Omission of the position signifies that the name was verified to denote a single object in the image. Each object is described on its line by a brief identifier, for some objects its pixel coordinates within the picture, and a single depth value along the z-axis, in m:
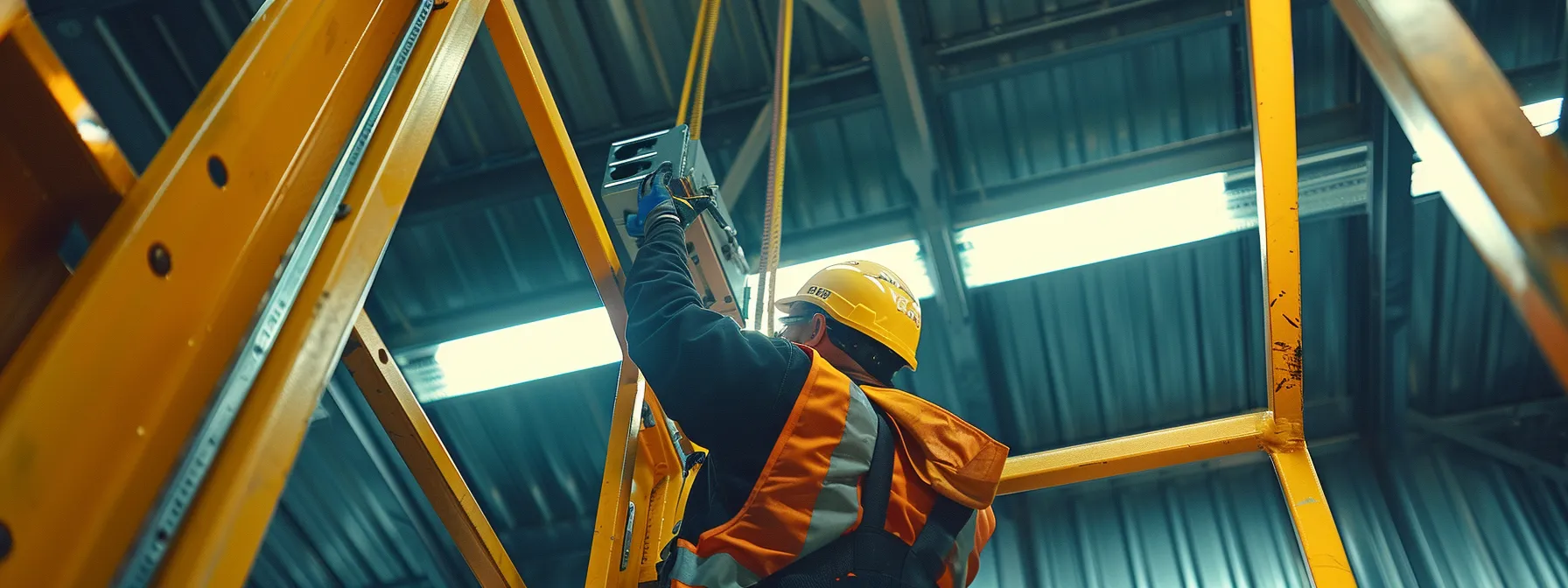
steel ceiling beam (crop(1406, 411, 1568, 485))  6.02
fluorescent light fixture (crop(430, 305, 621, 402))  5.94
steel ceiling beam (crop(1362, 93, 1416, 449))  5.27
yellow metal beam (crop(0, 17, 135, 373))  1.04
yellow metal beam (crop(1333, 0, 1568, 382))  0.85
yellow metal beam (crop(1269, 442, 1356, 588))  2.28
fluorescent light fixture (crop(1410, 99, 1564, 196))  4.98
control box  2.92
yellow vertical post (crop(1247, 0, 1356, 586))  2.40
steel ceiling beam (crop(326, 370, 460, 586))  6.01
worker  2.12
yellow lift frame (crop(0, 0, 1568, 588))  0.87
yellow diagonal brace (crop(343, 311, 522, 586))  2.44
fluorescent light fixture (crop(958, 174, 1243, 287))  5.46
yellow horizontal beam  2.72
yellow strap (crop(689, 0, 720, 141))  3.14
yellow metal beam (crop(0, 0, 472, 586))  0.87
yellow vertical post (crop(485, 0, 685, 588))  2.70
